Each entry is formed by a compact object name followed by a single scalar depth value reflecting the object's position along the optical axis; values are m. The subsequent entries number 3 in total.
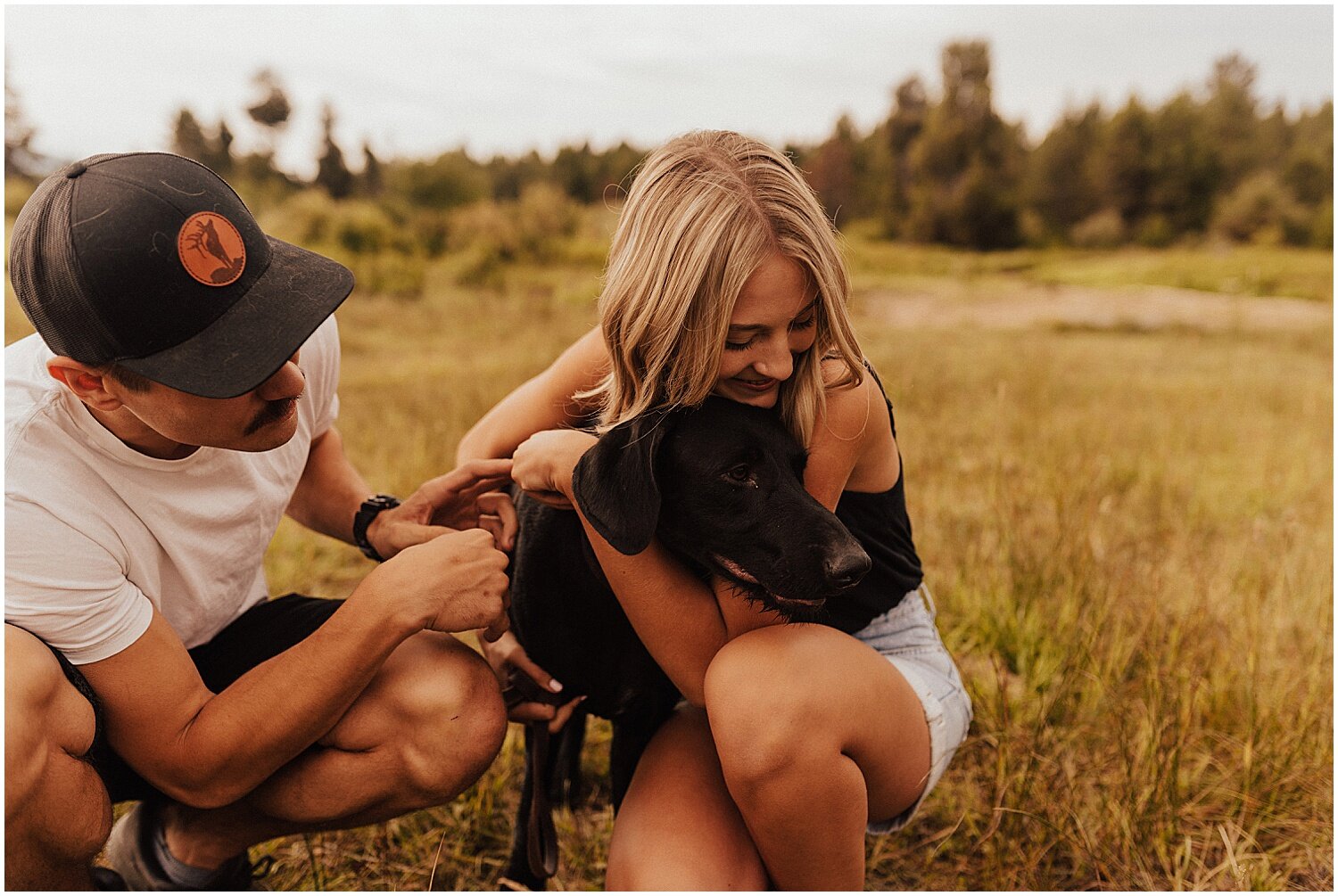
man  1.55
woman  1.66
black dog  1.65
